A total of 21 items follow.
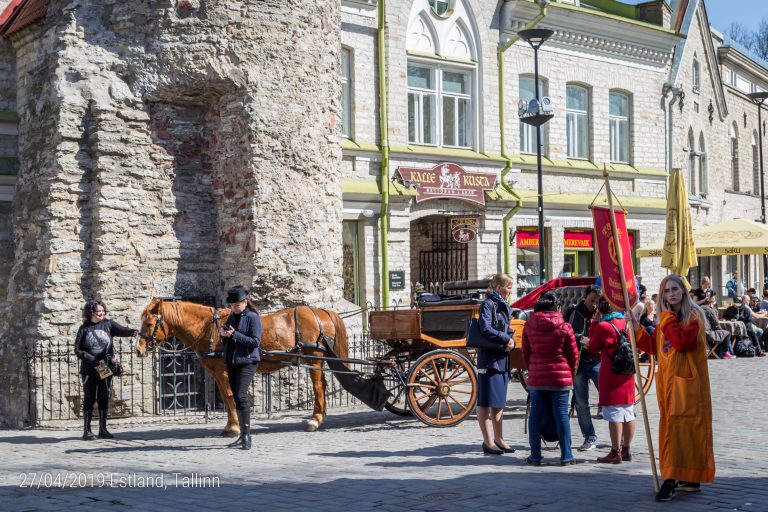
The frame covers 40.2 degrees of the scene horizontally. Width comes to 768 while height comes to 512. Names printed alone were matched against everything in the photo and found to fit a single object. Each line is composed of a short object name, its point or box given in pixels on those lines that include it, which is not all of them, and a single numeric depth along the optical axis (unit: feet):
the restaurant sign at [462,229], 77.05
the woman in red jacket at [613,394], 31.83
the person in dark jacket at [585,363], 34.58
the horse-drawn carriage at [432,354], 41.60
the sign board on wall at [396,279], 72.43
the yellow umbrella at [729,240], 74.23
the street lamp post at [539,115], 67.05
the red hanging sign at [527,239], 82.79
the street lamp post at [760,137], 112.37
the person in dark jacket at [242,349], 36.50
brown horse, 39.78
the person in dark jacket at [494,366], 34.19
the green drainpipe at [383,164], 71.56
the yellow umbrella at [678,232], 54.65
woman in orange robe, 26.07
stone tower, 46.57
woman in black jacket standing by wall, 40.47
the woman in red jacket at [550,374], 31.68
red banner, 30.17
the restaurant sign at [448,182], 73.77
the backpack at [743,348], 74.69
